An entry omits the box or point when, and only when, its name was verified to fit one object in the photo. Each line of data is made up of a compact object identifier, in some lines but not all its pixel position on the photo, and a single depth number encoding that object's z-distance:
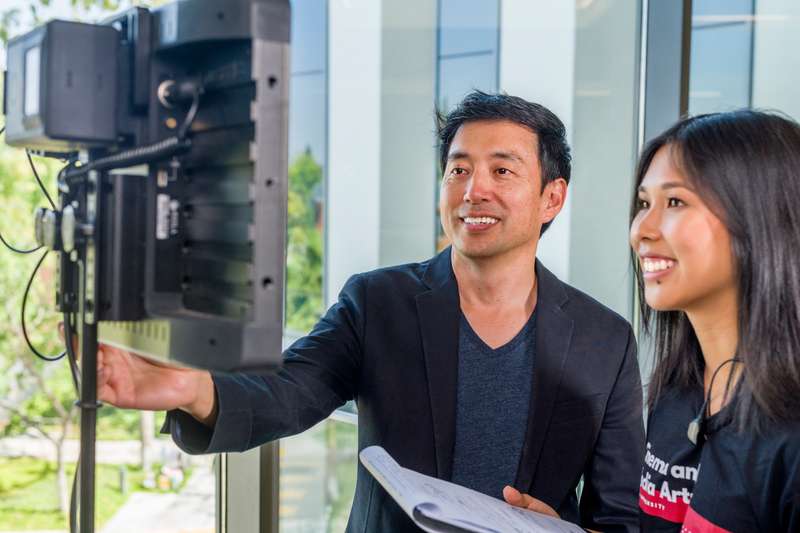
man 1.69
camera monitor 0.86
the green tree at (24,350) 3.47
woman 1.10
